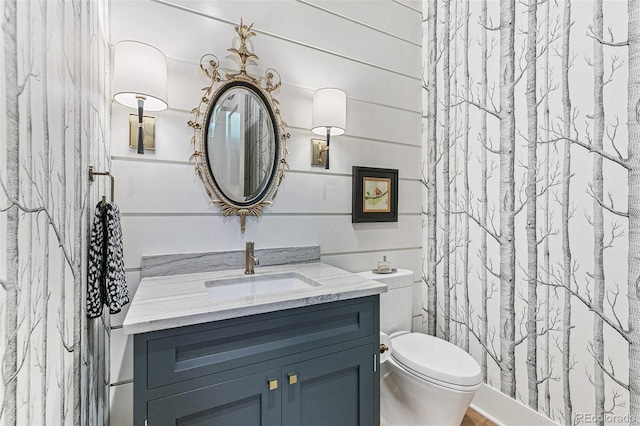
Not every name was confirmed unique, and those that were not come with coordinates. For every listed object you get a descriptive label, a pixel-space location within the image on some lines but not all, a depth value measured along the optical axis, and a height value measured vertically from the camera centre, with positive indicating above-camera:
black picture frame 2.00 +0.12
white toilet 1.49 -0.77
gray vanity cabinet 0.94 -0.53
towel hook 0.90 +0.10
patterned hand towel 0.91 -0.16
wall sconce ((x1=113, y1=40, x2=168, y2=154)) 1.25 +0.54
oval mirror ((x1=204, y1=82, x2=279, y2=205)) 1.57 +0.35
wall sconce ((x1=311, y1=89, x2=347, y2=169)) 1.74 +0.55
